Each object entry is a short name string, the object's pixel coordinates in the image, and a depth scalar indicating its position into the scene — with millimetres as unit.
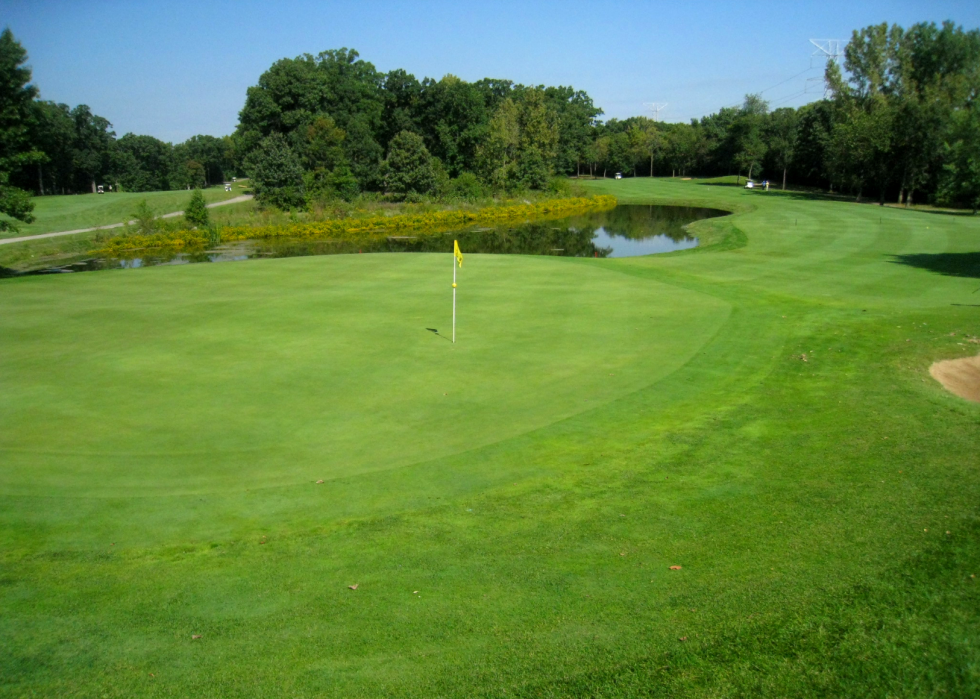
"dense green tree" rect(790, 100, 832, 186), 81750
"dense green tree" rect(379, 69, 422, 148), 90250
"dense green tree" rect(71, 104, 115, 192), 98938
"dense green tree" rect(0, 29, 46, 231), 32062
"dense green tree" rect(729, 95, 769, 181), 98938
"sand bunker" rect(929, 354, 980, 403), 14195
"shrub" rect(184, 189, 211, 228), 52156
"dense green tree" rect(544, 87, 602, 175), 114488
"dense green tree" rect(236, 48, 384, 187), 82875
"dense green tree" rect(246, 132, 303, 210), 61719
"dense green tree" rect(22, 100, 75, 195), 86312
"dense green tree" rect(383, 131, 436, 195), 68062
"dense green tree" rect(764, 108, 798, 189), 89938
